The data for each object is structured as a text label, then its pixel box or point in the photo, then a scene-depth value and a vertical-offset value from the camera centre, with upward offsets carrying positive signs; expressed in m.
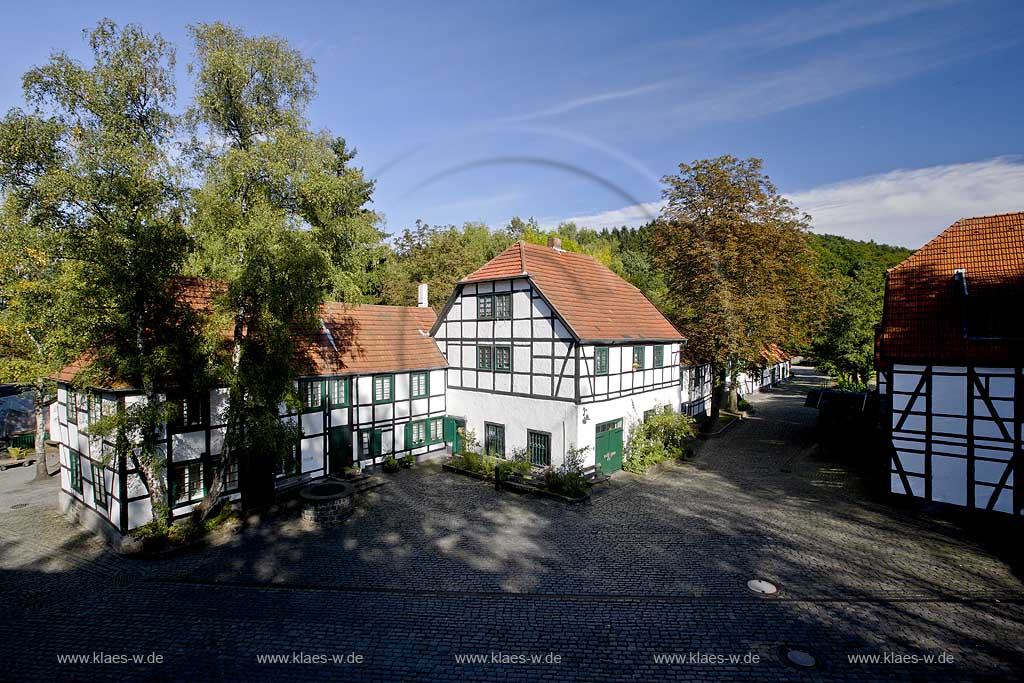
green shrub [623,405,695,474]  19.12 -4.21
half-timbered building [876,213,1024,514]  13.57 -1.13
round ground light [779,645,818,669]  8.03 -5.08
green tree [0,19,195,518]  11.02 +2.54
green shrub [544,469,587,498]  15.66 -4.61
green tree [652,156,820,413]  24.19 +3.45
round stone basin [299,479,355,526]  14.08 -4.65
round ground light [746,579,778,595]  10.27 -5.08
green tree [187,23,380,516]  11.74 +2.44
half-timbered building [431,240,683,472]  17.58 -0.96
